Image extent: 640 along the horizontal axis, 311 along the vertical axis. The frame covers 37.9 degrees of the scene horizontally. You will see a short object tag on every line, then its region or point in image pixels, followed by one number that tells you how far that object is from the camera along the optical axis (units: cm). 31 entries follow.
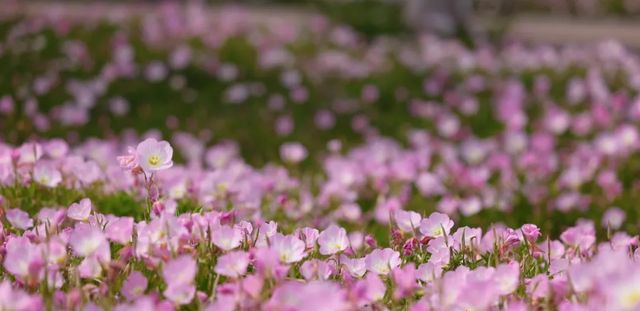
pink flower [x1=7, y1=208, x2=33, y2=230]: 303
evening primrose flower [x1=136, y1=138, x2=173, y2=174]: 275
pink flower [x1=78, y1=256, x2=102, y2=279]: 235
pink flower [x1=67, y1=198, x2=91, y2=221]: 282
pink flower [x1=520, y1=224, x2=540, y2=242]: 273
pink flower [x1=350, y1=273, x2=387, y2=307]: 214
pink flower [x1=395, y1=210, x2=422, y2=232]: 296
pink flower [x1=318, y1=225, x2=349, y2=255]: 276
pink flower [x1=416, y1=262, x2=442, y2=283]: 252
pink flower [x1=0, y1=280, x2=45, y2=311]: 193
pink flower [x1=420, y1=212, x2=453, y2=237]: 285
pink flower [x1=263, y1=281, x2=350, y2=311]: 189
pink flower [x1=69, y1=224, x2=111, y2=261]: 243
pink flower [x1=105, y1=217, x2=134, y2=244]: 243
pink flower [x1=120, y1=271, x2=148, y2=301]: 224
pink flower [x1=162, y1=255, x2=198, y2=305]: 213
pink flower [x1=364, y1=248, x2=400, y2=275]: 264
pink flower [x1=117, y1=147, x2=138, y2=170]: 274
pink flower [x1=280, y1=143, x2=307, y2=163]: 483
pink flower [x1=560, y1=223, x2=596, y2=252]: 298
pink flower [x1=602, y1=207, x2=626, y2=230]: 461
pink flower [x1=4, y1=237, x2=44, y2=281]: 217
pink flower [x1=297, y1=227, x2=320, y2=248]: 274
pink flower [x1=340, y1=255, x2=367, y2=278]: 265
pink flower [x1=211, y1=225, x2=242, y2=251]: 250
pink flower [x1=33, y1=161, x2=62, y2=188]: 353
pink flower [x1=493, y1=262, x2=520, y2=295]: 225
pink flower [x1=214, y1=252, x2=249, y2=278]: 229
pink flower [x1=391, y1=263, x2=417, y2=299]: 221
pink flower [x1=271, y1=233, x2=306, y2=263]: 246
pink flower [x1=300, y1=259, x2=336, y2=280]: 240
